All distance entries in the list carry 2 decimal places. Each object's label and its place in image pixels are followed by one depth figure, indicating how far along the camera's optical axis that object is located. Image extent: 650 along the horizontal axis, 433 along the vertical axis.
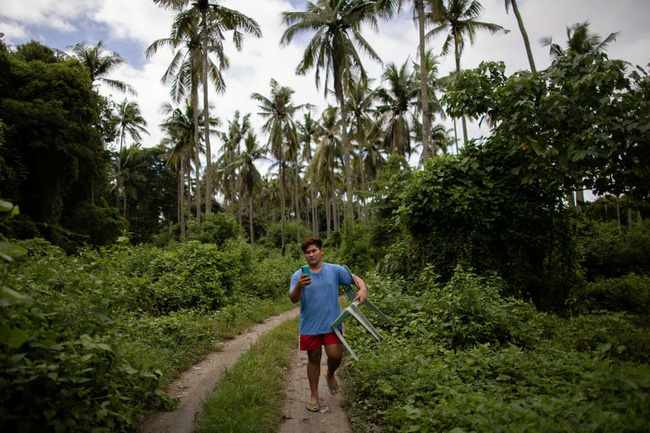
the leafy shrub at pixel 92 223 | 21.16
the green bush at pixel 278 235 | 39.50
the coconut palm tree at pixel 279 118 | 27.55
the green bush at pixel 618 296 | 7.72
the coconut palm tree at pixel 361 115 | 26.11
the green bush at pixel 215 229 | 15.55
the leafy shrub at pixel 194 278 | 7.69
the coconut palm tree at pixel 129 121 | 34.09
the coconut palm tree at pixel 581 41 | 19.59
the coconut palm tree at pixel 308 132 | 31.42
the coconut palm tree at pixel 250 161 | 29.88
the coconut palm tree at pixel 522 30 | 14.92
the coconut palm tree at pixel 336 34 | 18.30
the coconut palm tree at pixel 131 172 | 38.28
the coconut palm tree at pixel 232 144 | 33.38
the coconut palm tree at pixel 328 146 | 26.97
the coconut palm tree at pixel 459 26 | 19.75
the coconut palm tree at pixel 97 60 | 24.95
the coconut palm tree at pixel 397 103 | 24.20
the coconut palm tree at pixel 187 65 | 19.38
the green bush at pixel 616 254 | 11.42
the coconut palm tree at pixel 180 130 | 26.19
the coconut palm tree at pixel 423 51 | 13.59
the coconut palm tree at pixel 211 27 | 18.03
